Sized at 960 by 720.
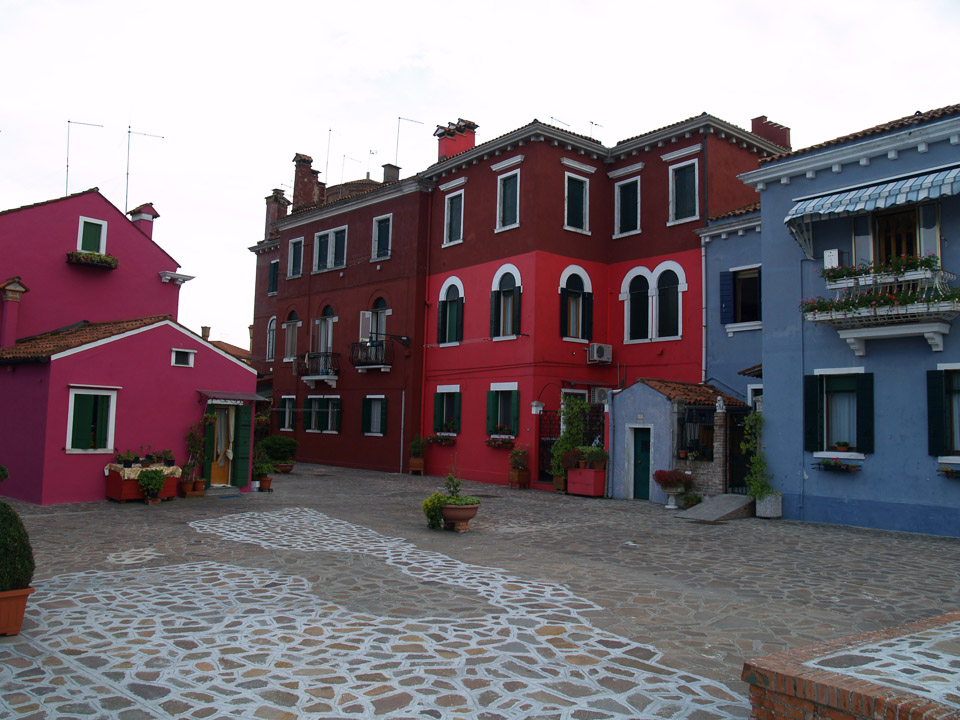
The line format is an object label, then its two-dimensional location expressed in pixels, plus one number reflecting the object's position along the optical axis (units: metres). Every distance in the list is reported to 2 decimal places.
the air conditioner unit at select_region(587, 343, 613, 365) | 22.23
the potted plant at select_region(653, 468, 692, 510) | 16.84
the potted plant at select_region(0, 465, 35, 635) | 6.34
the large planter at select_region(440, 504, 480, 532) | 12.97
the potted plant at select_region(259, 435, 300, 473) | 24.88
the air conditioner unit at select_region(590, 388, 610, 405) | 20.11
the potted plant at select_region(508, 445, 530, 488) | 21.51
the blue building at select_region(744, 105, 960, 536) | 13.02
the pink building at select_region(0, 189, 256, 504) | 16.09
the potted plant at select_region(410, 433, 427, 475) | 25.03
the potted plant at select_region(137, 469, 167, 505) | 16.30
